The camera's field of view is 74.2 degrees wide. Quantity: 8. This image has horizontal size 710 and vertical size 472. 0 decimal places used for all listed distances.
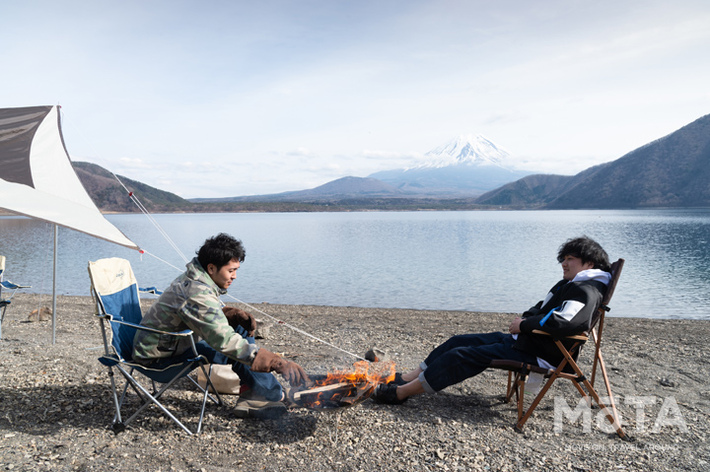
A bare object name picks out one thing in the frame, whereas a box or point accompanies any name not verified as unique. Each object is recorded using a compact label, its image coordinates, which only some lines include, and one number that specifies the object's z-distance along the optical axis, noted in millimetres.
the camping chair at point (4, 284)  6340
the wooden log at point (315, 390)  3664
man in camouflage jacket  3195
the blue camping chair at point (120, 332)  3379
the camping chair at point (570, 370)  3504
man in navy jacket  3439
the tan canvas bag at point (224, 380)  4152
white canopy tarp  5387
